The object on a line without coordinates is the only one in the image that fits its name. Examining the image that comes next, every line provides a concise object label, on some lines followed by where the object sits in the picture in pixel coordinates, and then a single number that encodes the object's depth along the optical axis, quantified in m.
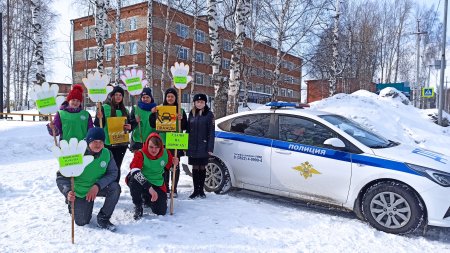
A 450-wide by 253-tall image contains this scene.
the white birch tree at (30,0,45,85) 15.13
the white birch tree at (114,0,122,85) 19.34
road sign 19.18
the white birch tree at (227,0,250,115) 10.17
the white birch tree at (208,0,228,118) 10.11
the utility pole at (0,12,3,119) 16.58
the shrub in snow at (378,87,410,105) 18.47
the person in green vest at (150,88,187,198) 5.27
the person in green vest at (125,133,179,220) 4.50
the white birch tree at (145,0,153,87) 17.81
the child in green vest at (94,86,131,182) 5.02
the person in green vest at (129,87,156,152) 5.28
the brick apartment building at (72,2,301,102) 32.44
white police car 4.14
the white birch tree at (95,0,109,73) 15.06
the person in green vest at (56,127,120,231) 4.09
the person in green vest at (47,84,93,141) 4.55
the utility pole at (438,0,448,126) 15.39
